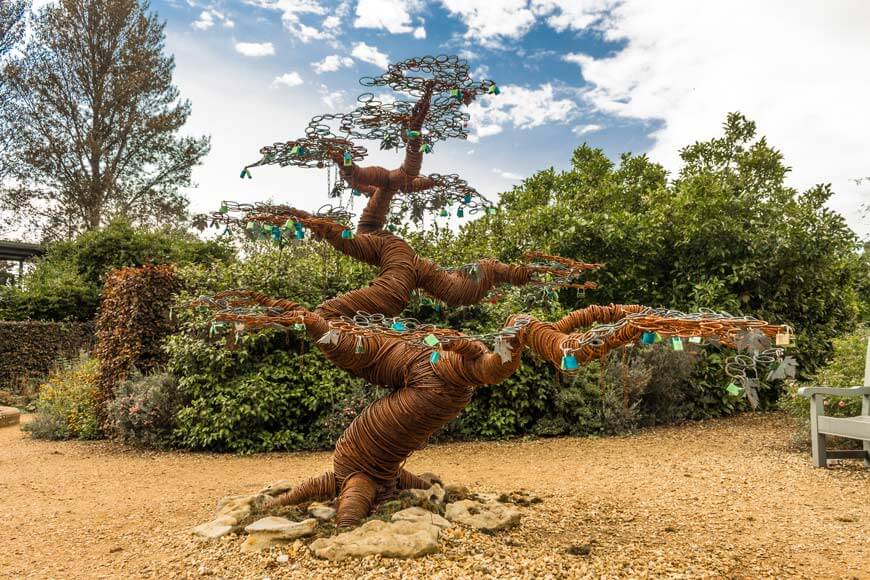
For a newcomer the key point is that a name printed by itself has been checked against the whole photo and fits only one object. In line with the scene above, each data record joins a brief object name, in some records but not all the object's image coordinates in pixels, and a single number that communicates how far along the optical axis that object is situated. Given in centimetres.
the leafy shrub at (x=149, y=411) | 642
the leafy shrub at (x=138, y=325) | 718
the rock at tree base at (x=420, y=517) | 300
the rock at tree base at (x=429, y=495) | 334
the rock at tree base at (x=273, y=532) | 286
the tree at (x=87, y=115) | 1833
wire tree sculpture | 248
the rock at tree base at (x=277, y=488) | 363
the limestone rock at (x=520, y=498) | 374
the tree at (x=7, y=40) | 1819
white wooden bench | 481
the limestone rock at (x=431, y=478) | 386
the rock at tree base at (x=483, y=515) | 309
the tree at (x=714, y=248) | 826
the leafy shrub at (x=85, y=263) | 1259
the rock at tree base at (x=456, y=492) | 362
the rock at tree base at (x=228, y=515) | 313
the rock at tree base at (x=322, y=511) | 311
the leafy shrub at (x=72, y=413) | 735
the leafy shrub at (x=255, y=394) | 613
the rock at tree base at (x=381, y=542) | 268
